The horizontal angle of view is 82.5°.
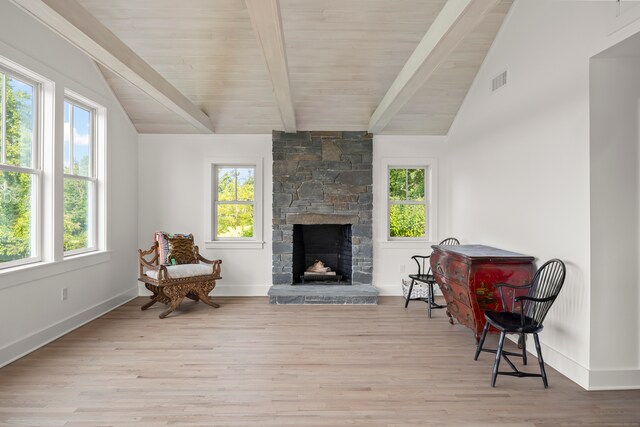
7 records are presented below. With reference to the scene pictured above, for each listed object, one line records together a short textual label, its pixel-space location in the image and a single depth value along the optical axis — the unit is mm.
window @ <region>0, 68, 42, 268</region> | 3174
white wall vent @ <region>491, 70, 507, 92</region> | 3826
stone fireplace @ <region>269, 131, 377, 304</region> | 5445
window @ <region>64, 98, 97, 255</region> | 4094
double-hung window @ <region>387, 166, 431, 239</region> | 5645
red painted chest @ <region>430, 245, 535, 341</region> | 3273
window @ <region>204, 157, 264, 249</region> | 5520
